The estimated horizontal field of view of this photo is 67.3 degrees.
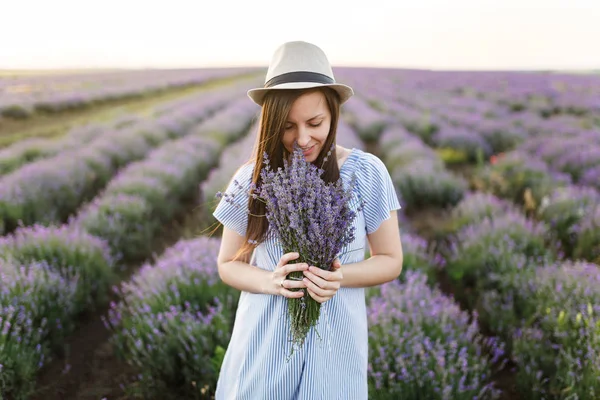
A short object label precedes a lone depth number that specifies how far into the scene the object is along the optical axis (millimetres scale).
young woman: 1422
